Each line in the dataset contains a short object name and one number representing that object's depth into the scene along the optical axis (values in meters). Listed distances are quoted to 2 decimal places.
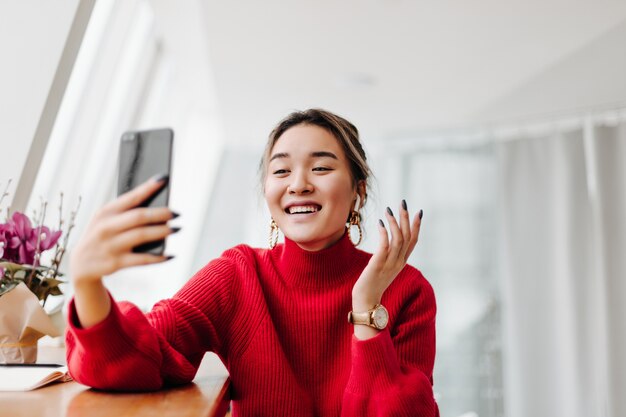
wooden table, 0.86
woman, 1.07
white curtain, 3.73
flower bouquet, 1.29
